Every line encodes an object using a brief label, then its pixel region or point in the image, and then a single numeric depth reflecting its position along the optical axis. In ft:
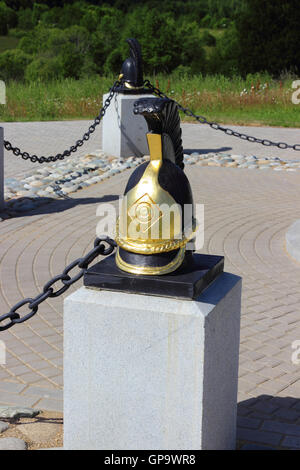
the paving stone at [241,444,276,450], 11.51
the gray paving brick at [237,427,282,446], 11.84
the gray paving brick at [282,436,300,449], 11.75
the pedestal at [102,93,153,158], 38.75
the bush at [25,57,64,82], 122.83
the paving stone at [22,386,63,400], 13.46
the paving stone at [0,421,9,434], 11.98
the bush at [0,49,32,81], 136.34
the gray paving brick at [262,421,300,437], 12.30
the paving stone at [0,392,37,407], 13.10
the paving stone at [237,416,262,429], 12.42
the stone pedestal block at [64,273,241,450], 9.27
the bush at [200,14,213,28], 200.54
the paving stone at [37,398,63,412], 12.88
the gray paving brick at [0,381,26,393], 13.73
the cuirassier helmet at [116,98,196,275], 9.77
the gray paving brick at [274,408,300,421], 12.89
